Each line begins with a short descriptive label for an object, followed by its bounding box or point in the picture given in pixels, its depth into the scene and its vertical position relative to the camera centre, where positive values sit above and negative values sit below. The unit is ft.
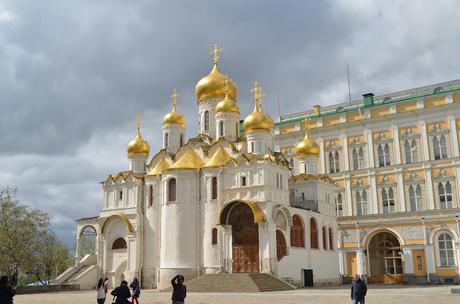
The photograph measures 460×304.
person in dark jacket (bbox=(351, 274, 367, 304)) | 46.19 -3.26
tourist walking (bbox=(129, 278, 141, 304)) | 61.41 -3.46
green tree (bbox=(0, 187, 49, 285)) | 122.01 +6.68
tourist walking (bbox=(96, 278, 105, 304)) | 52.80 -3.26
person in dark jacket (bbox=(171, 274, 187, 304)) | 39.78 -2.42
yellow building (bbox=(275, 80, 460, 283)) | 132.77 +19.55
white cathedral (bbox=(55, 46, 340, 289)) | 109.19 +11.01
